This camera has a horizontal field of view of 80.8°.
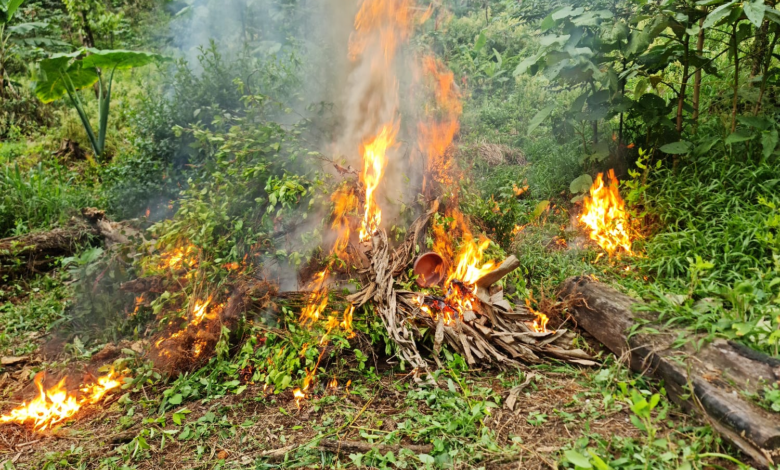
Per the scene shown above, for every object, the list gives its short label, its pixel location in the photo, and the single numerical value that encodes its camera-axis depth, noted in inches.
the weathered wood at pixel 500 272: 154.7
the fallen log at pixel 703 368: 91.4
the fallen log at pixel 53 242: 219.3
